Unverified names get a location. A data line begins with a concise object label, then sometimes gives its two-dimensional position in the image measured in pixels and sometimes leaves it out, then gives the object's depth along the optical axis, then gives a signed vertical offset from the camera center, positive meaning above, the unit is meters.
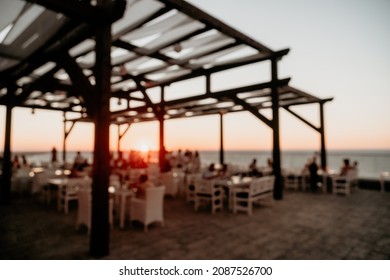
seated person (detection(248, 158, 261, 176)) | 7.07 -0.67
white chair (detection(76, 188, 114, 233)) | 4.21 -1.00
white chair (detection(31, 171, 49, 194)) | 7.24 -0.95
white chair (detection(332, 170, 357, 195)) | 7.77 -0.98
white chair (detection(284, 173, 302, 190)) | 8.77 -1.15
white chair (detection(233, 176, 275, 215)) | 5.55 -1.01
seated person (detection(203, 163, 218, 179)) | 6.45 -0.61
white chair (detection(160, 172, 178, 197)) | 7.52 -1.02
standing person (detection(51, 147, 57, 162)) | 13.35 -0.20
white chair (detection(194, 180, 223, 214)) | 5.90 -1.01
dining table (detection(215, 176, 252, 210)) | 5.97 -0.80
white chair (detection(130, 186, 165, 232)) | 4.39 -1.06
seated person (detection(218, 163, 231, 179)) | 6.58 -0.64
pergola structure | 3.20 +1.92
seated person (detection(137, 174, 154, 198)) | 4.68 -0.68
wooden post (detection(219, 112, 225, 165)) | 12.30 +0.11
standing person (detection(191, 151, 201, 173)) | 10.92 -0.54
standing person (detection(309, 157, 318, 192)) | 8.48 -0.87
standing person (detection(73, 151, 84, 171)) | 10.68 -0.37
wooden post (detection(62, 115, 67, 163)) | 14.48 +0.30
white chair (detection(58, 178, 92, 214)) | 5.83 -0.90
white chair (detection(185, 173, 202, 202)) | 6.88 -0.96
